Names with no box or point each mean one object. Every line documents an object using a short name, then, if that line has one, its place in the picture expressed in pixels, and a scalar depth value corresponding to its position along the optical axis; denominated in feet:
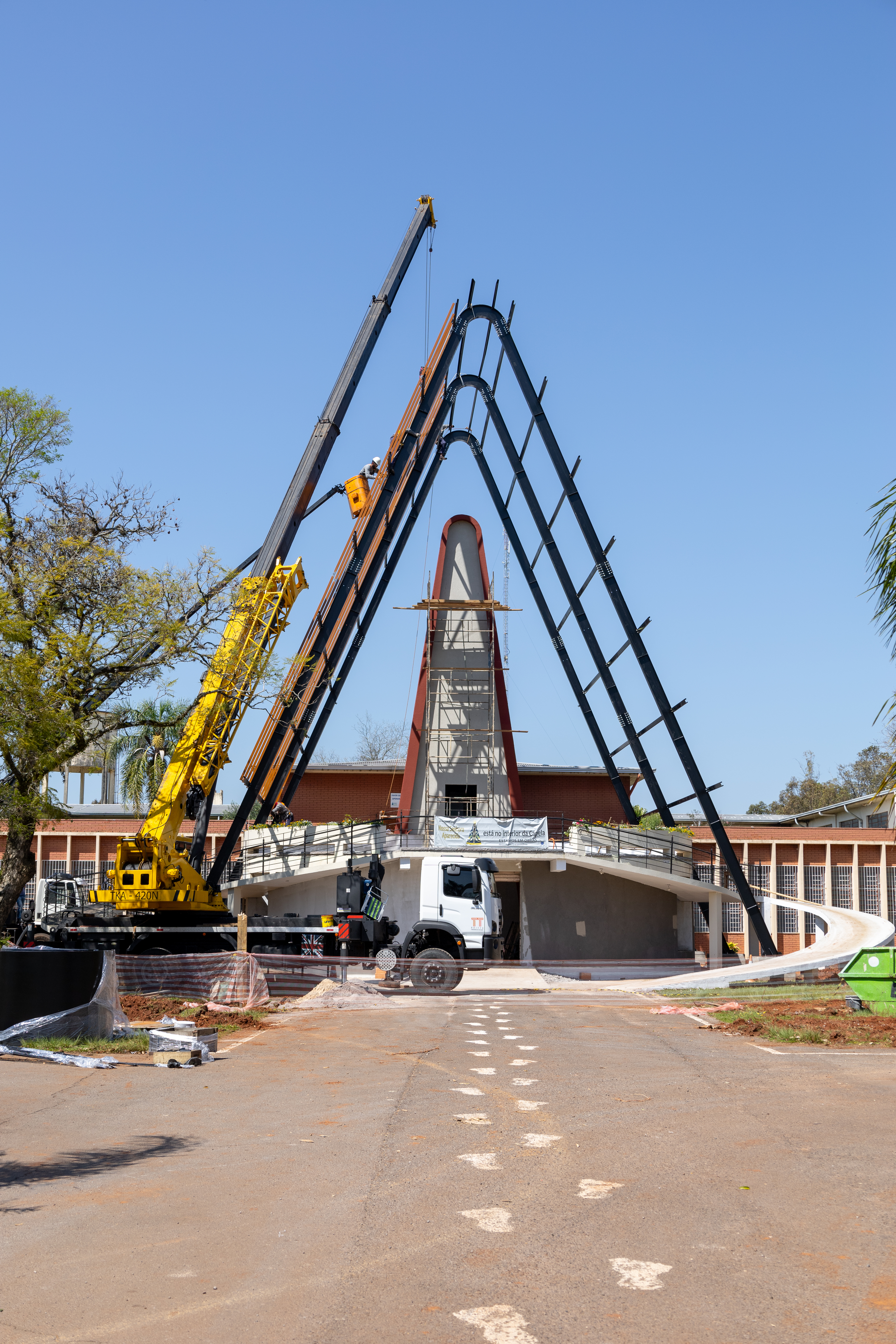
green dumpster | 59.00
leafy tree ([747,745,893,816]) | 268.82
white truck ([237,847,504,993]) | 76.84
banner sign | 115.85
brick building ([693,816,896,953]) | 138.72
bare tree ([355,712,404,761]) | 289.74
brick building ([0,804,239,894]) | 139.64
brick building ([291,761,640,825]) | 154.61
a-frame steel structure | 116.16
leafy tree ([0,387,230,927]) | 72.54
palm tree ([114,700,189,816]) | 120.57
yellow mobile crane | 82.07
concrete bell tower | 142.10
